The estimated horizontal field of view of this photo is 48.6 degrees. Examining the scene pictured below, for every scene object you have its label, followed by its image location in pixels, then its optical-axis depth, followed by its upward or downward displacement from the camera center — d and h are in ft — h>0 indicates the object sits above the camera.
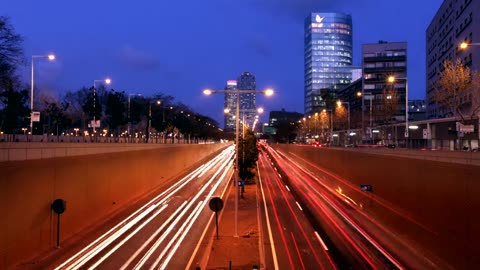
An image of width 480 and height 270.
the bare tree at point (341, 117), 365.40 +18.17
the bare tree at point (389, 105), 261.24 +19.40
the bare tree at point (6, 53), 106.73 +18.06
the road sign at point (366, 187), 141.59 -11.73
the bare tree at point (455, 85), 135.54 +15.32
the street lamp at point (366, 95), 462.60 +42.89
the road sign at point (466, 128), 101.64 +3.12
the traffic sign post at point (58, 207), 91.15 -11.32
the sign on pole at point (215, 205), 98.99 -11.70
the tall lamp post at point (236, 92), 99.92 +9.66
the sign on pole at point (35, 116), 128.34 +6.07
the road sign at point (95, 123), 194.63 +6.79
